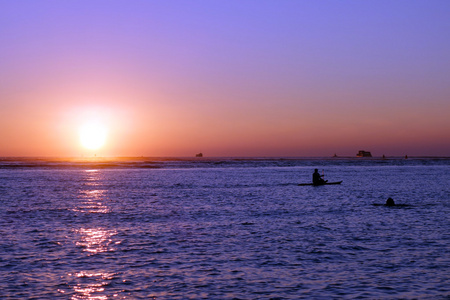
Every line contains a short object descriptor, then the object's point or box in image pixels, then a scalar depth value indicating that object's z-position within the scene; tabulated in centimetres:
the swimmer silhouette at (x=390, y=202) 3994
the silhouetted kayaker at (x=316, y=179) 6648
